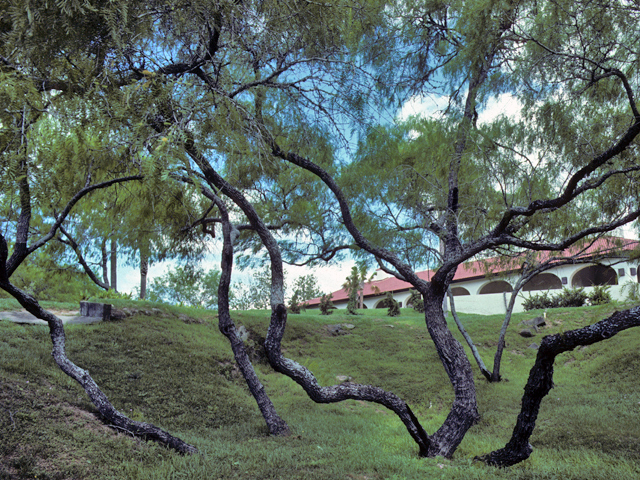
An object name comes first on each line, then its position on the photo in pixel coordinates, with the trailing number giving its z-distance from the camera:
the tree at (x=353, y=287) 17.59
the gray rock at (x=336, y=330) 13.24
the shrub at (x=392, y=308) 17.08
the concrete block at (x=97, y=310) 9.67
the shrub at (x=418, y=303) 18.00
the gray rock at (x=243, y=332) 11.25
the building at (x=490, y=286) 18.80
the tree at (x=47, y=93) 2.33
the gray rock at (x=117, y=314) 9.93
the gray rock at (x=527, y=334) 12.45
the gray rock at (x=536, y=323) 12.93
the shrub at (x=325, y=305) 18.11
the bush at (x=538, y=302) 16.27
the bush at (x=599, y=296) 14.38
